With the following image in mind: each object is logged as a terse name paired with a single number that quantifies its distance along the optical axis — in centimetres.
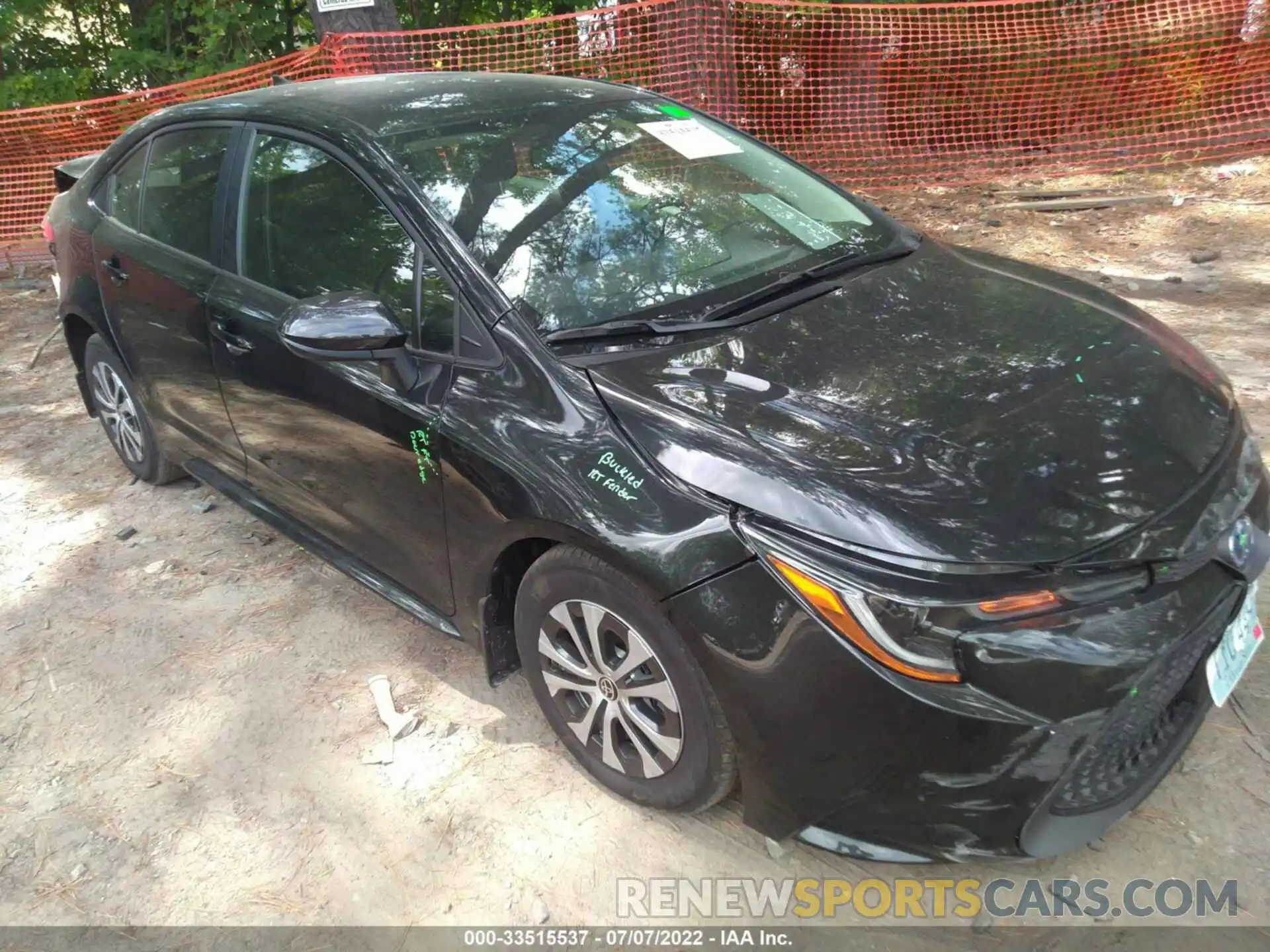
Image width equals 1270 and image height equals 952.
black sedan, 181
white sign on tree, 719
